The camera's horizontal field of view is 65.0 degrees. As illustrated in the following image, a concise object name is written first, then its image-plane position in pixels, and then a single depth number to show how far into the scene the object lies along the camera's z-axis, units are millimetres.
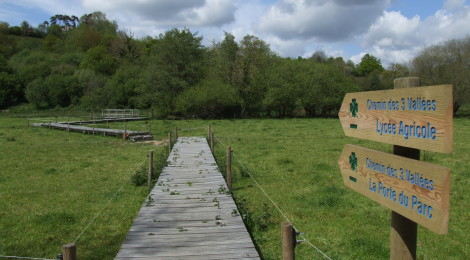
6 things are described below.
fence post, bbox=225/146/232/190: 8732
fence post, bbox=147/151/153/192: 9523
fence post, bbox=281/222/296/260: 3191
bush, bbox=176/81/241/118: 39844
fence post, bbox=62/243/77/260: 2928
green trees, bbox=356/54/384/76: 99262
